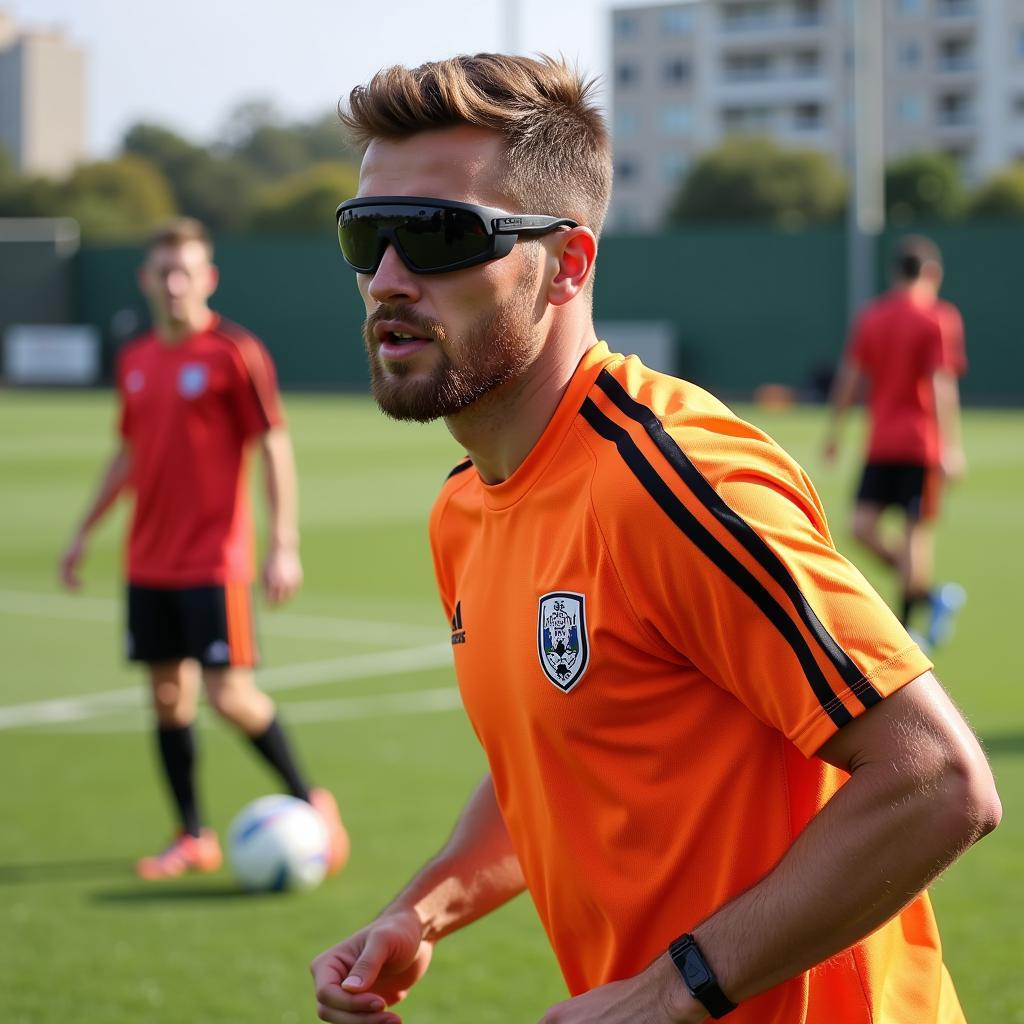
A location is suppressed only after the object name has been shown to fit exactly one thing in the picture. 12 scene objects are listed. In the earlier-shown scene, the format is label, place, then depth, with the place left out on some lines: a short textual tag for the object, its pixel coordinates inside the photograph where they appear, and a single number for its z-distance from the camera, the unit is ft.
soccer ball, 20.70
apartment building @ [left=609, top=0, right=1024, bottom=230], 343.46
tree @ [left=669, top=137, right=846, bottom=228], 226.38
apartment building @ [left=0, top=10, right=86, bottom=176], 504.84
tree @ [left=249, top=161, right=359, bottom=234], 218.18
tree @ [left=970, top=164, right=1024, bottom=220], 188.24
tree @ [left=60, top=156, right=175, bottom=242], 260.21
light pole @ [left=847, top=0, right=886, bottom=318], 127.65
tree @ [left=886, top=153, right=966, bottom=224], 207.21
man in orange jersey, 6.94
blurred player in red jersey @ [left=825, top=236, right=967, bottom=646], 37.17
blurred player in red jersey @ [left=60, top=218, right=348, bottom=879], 22.20
